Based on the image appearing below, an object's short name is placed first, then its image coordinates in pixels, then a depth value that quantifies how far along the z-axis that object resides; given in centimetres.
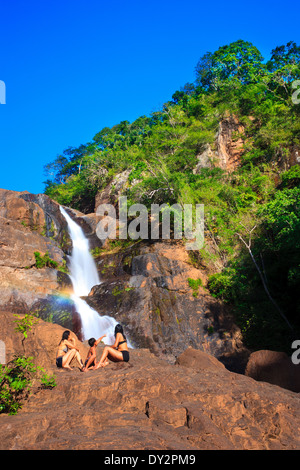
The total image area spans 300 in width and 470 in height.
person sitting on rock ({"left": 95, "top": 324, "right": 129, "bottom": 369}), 772
